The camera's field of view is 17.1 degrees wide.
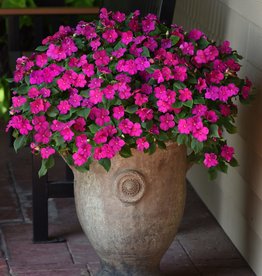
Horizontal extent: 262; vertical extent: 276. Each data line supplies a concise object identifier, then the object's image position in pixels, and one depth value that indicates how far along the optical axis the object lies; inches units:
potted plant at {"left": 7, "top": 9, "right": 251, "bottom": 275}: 112.2
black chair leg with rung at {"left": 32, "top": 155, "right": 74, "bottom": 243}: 142.3
